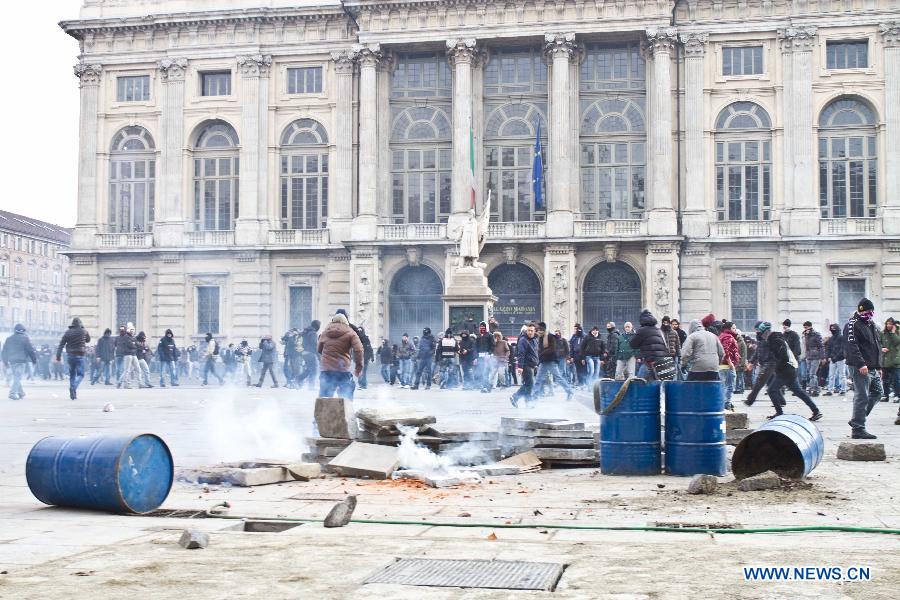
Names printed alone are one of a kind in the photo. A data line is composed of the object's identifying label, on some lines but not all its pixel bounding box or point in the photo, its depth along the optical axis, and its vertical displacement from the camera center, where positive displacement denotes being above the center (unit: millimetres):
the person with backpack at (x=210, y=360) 37844 -932
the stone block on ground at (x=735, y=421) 14180 -1113
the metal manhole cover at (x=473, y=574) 6266 -1388
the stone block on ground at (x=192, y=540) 7367 -1349
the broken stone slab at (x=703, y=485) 10211 -1377
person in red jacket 24641 -532
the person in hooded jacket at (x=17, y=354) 27125 -521
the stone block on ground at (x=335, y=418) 12633 -957
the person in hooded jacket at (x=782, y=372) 18000 -648
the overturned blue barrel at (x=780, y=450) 10867 -1158
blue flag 44188 +6175
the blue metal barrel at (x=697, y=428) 11773 -996
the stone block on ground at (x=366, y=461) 11688 -1346
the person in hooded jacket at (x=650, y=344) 18406 -196
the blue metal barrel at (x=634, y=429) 11992 -1029
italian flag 45172 +6640
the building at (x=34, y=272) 90375 +5356
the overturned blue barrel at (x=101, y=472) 8961 -1122
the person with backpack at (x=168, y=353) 36594 -666
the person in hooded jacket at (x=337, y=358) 16609 -379
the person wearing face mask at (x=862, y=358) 15609 -369
